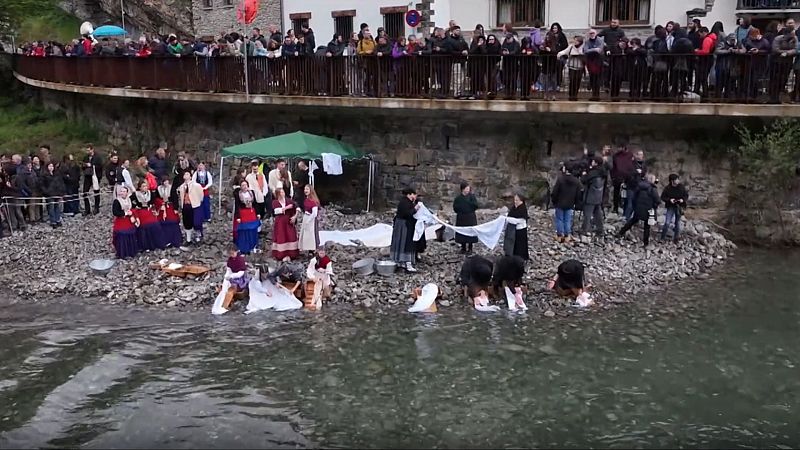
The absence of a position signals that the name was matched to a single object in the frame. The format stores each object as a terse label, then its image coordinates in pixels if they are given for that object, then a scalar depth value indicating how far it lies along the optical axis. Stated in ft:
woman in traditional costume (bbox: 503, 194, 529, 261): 48.62
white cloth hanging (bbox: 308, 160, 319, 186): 62.40
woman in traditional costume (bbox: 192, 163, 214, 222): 57.77
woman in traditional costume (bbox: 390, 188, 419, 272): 49.29
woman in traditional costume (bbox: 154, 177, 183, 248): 55.11
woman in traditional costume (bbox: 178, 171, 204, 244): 55.21
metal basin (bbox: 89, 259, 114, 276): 52.21
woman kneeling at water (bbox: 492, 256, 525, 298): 45.14
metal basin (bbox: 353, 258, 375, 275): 49.69
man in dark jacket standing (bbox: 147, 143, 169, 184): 62.23
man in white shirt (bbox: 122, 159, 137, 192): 54.90
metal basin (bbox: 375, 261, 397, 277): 49.37
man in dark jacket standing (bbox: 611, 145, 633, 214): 55.62
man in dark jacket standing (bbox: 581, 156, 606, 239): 52.11
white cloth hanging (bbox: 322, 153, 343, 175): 61.62
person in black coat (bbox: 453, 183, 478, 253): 51.49
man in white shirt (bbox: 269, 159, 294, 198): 57.31
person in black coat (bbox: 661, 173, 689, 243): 51.99
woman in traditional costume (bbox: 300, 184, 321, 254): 51.49
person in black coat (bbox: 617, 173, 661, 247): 51.24
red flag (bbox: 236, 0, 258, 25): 65.63
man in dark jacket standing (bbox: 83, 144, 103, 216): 68.08
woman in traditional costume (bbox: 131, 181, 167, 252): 53.93
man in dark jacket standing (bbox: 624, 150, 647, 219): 53.11
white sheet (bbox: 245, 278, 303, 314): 46.42
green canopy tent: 59.47
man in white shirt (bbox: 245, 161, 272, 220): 57.47
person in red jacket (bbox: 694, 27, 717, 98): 51.75
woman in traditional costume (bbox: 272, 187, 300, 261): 51.47
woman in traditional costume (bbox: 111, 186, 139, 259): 52.85
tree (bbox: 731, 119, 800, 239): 52.75
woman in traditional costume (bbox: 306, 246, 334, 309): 46.65
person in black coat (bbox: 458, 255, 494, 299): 45.32
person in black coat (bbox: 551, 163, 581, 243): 51.34
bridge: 51.90
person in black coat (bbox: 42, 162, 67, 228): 64.49
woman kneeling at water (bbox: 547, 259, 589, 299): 45.16
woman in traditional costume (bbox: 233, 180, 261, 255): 53.16
